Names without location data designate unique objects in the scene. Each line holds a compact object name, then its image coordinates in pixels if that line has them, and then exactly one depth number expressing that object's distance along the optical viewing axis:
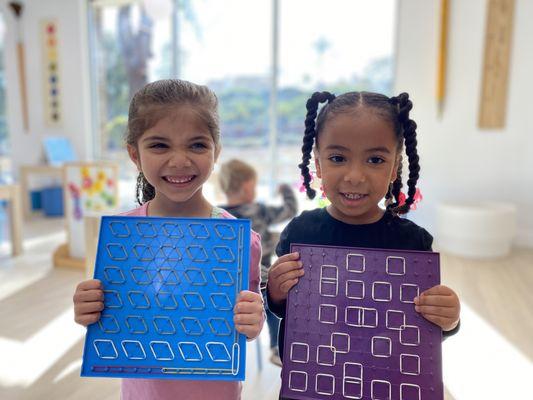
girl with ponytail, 0.99
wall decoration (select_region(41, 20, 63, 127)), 5.93
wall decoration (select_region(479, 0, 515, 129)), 4.16
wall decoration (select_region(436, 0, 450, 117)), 4.23
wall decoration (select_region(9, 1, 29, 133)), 5.91
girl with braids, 0.96
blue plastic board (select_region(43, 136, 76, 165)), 5.61
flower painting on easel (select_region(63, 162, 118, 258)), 3.57
